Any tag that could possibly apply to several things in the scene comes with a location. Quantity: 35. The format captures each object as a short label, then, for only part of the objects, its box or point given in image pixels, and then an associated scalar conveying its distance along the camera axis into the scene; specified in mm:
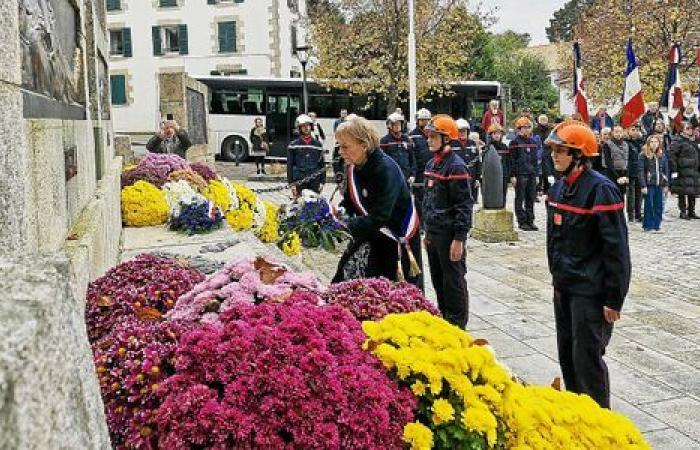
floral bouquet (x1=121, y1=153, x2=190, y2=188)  9398
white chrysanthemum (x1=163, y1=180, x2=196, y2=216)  7939
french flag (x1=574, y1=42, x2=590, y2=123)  13367
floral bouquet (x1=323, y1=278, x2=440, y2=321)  3428
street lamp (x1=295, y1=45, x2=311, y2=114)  25891
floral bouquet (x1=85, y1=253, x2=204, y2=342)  3406
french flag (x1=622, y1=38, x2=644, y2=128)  13227
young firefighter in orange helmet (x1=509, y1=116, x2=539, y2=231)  14406
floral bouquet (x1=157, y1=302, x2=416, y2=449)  2301
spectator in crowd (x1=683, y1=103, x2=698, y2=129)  20484
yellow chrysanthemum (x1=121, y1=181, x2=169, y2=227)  8453
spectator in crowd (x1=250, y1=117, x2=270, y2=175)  26531
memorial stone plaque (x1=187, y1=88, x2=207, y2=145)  15445
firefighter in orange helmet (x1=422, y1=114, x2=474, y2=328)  6277
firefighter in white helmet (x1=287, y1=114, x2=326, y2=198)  13453
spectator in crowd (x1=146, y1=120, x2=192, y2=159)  12867
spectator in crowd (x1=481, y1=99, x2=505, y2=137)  19128
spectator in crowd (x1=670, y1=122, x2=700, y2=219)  15523
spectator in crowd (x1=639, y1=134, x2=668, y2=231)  14338
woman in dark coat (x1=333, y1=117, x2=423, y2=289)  5105
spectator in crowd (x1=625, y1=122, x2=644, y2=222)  15094
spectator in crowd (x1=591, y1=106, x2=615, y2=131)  21547
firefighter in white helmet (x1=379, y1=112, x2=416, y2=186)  12617
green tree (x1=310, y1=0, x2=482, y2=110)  27906
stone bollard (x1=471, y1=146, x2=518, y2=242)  12812
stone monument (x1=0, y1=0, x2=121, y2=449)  886
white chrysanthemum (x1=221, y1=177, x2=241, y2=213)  9428
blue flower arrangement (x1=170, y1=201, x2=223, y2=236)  7590
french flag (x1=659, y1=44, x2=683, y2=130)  17266
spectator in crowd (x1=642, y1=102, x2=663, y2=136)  20188
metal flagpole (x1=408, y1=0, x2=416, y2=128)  20219
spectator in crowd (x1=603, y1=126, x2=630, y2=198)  14066
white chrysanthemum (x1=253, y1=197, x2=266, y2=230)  9812
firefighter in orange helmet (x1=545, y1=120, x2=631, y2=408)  4328
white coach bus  30219
